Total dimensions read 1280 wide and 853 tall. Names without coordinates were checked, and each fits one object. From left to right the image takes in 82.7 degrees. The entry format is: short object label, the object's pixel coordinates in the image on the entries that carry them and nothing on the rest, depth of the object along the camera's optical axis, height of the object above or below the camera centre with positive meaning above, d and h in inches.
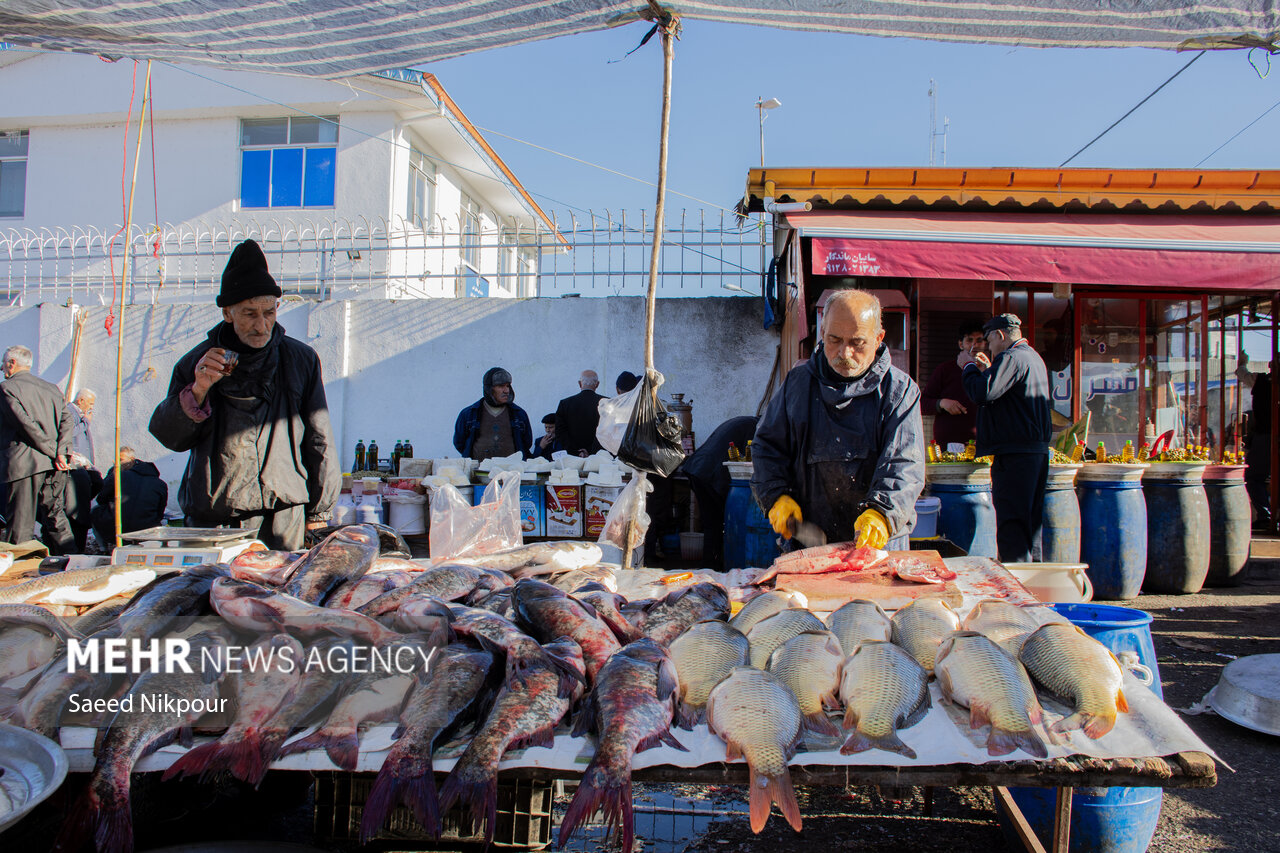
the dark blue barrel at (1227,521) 271.9 -24.1
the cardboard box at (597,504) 283.9 -26.2
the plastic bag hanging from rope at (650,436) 165.0 +0.5
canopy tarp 111.3 +70.5
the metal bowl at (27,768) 66.3 -33.7
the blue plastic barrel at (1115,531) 252.2 -27.1
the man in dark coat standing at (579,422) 324.5 +6.4
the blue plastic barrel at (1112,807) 102.7 -50.8
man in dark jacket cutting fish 129.6 +0.6
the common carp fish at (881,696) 74.6 -26.7
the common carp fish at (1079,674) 75.4 -23.8
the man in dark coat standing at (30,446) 255.0 -9.6
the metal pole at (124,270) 160.7 +33.8
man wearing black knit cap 135.0 +0.9
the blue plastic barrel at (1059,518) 245.1 -22.5
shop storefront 329.7 +74.2
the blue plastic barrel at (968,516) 231.8 -21.6
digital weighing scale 126.4 -21.7
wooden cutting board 109.8 -22.2
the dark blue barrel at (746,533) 232.5 -29.9
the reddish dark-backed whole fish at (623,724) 66.3 -28.7
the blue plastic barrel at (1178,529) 260.2 -26.5
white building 544.1 +216.3
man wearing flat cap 225.5 +6.8
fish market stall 70.7 -31.3
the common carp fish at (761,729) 68.6 -28.9
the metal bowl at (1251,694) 151.3 -50.5
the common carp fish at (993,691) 73.5 -25.7
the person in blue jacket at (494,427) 314.5 +3.2
